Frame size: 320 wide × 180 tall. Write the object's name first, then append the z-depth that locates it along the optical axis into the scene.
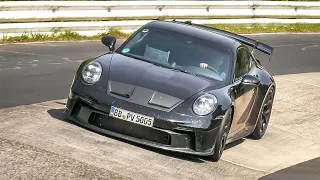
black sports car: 18.00
